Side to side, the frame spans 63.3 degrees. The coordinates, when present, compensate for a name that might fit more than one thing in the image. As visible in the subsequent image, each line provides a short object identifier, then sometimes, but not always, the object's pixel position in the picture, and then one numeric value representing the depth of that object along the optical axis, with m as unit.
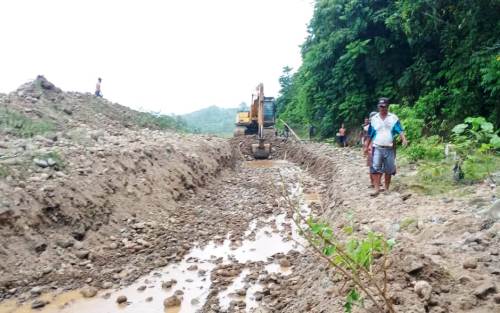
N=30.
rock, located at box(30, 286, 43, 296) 4.73
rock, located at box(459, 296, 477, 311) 2.71
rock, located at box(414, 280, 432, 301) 2.86
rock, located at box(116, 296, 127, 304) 4.62
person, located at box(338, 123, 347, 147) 17.06
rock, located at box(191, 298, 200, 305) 4.51
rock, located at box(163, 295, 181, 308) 4.48
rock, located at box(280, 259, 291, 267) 5.44
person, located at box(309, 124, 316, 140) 22.84
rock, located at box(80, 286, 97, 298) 4.78
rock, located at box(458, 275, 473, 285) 2.97
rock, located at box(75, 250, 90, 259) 5.55
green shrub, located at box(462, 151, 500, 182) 5.97
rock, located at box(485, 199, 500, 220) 4.04
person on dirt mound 20.70
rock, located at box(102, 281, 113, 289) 4.98
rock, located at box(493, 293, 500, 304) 2.66
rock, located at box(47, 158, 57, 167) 6.69
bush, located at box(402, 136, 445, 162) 8.09
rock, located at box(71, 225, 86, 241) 5.86
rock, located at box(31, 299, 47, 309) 4.49
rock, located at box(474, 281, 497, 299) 2.77
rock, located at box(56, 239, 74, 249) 5.55
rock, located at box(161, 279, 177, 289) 4.97
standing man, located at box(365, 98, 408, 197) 6.32
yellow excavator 18.55
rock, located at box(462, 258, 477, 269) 3.17
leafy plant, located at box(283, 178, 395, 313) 2.27
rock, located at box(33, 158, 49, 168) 6.58
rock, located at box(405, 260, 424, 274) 3.14
